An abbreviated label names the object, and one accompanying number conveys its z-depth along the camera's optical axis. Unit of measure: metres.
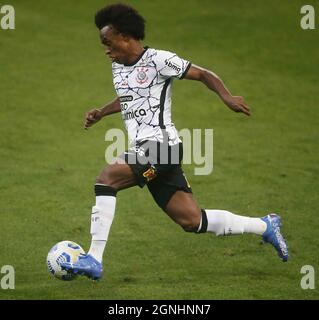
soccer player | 16.89
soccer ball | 16.47
